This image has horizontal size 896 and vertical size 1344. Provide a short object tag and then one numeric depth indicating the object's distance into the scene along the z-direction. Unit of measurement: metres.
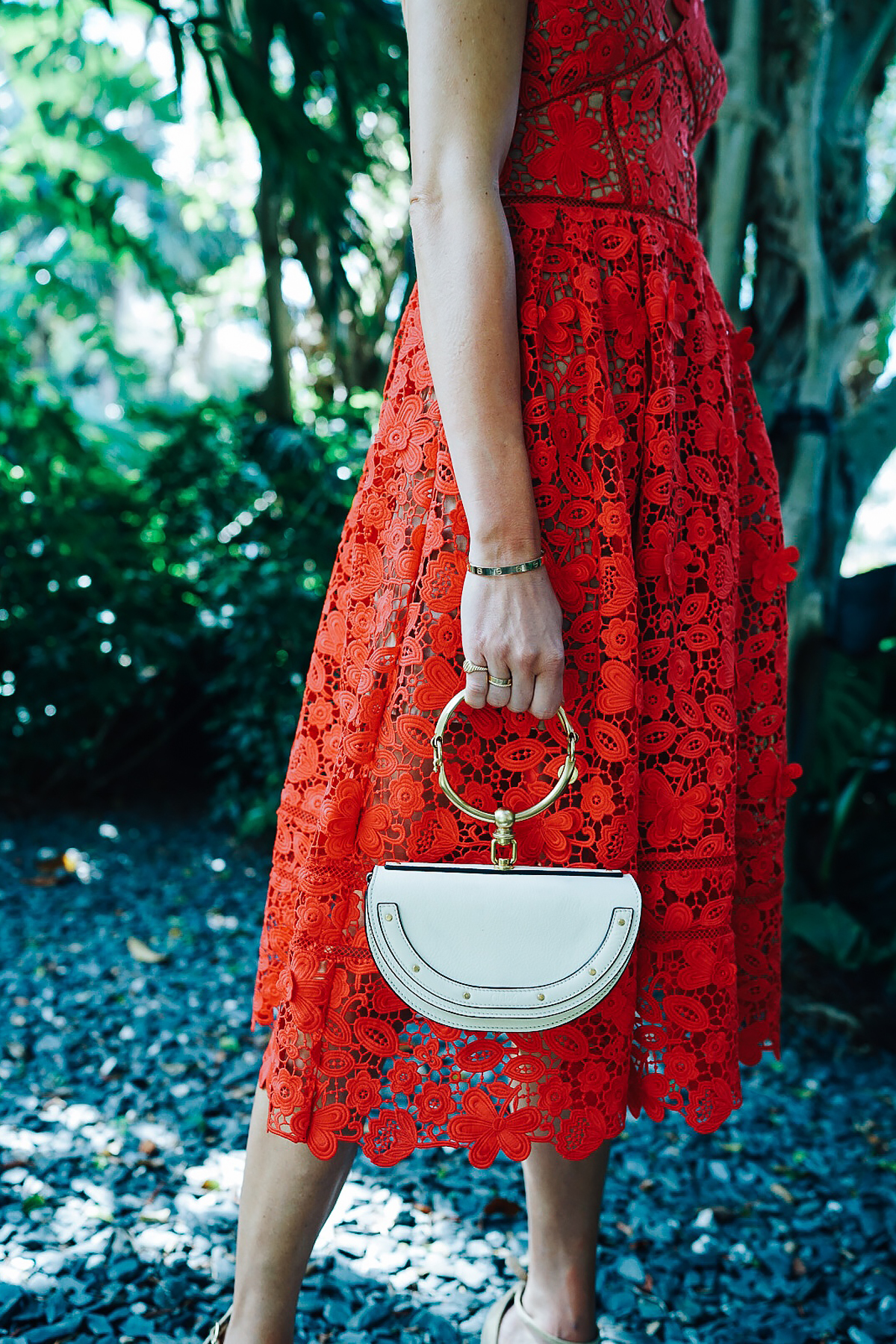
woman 0.83
